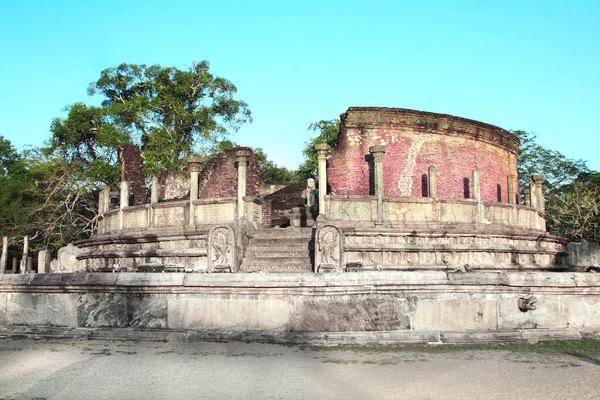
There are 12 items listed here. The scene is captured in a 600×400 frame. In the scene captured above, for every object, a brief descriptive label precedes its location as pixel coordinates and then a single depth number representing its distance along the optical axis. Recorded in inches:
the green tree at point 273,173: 1956.2
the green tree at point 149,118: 1246.3
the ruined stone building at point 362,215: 497.4
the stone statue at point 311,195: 678.6
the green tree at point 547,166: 1454.2
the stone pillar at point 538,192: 718.5
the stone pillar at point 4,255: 1108.5
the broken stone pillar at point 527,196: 820.0
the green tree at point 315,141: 1503.4
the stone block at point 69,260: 709.3
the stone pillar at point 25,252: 1092.5
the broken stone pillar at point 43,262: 965.8
